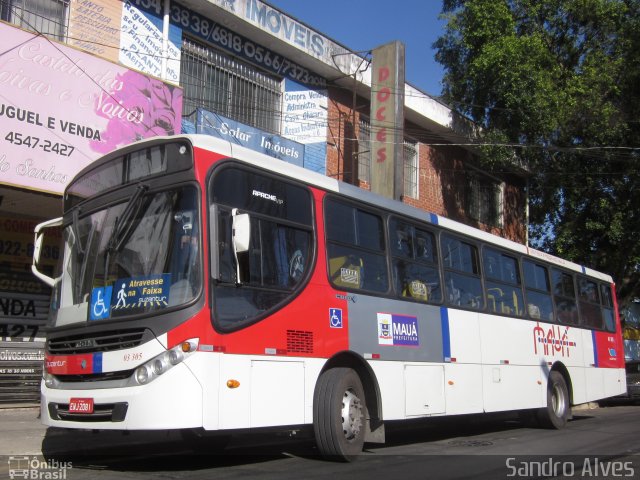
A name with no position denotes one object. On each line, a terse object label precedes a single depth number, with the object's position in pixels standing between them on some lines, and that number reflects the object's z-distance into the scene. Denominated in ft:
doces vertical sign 51.88
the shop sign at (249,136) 43.27
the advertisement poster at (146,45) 39.24
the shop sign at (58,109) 31.04
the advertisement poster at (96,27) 36.96
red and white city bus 19.45
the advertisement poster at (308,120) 50.49
